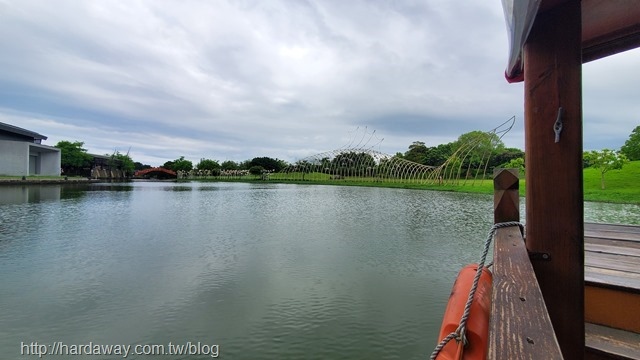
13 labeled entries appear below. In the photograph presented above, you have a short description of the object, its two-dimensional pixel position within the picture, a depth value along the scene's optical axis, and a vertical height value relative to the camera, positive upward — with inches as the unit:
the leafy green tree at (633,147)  1653.5 +182.7
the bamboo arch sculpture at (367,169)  1729.2 +75.2
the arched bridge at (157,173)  3363.7 +75.3
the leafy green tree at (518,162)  1349.7 +82.7
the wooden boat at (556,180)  62.9 +0.4
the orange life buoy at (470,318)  51.9 -23.5
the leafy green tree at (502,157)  2150.5 +164.4
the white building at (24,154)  1705.2 +146.2
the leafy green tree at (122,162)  2822.8 +159.4
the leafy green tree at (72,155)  2287.2 +178.7
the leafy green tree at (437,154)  2335.6 +198.8
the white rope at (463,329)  50.4 -22.5
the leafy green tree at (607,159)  941.2 +66.0
